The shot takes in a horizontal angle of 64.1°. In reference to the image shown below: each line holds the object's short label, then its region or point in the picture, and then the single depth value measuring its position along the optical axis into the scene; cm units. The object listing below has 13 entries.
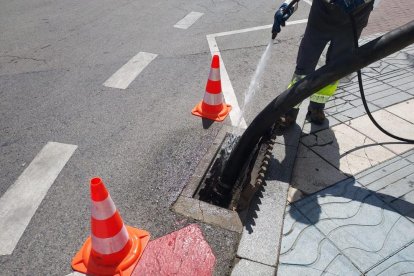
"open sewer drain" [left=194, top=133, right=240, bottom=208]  320
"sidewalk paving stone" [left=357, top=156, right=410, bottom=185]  323
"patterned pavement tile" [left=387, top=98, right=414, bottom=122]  412
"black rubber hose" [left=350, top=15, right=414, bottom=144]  257
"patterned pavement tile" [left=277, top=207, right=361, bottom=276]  245
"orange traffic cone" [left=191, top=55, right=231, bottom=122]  407
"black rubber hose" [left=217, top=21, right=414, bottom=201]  223
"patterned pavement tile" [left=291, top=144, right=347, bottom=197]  318
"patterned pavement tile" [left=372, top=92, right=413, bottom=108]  437
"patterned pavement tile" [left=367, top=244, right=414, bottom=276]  243
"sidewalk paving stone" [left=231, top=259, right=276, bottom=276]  243
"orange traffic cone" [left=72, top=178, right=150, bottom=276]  230
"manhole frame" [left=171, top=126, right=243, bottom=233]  279
